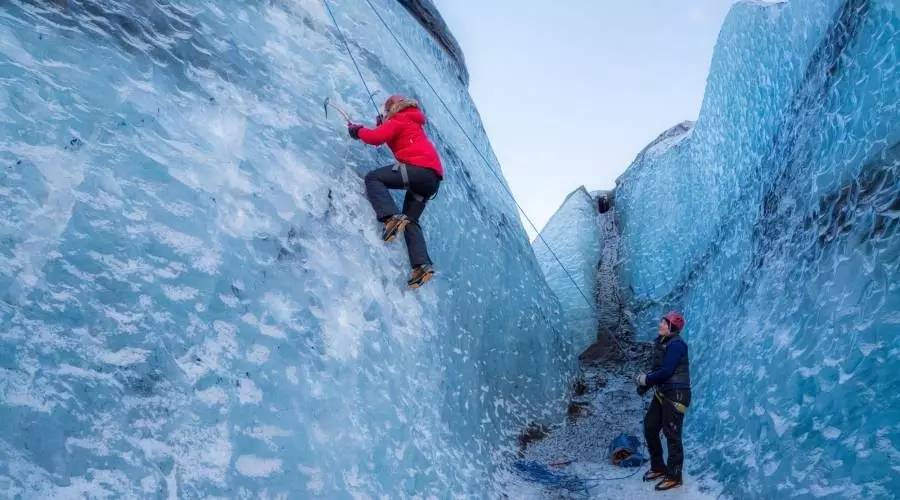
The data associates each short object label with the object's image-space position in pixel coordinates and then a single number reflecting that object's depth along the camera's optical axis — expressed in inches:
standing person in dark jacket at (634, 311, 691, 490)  184.7
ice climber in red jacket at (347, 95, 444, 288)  175.6
